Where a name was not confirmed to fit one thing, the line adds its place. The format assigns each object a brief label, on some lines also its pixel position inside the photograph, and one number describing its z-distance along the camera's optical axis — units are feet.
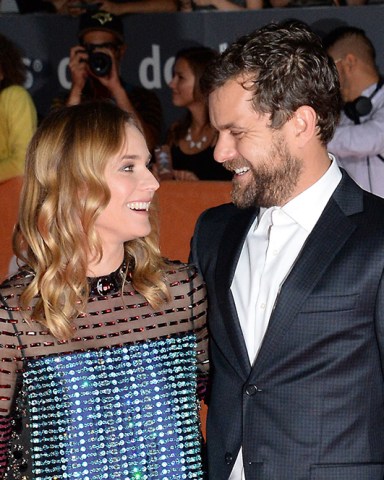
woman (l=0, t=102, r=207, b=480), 14.60
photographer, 36.24
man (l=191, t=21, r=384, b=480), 14.07
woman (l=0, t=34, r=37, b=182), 35.36
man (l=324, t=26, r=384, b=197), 30.74
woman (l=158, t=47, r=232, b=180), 32.81
